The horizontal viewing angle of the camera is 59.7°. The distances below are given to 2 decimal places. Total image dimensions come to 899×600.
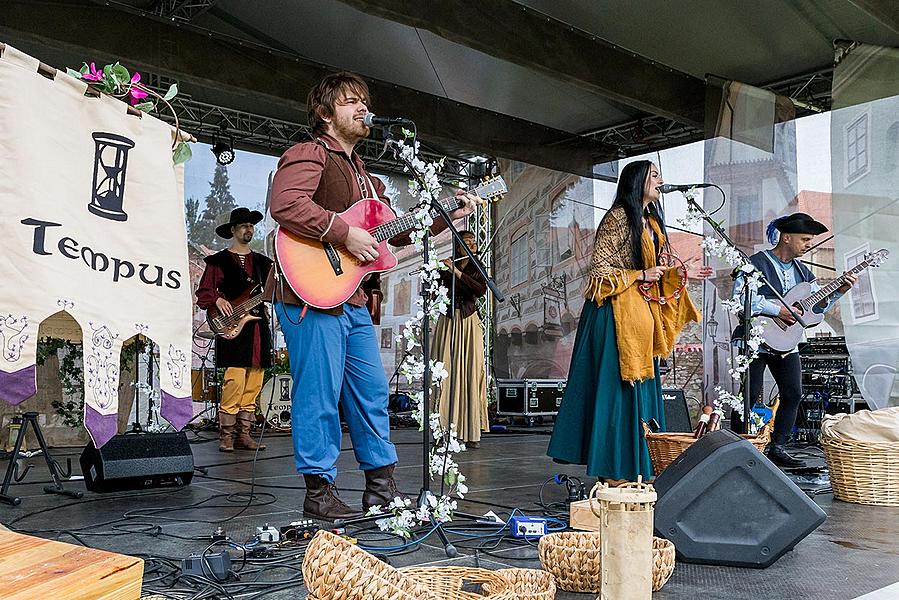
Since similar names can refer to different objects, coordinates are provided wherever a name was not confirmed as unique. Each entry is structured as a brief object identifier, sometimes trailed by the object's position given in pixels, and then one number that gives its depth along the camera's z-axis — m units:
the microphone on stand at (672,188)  3.67
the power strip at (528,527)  2.82
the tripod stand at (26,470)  3.68
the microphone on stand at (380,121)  2.76
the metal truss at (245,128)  9.32
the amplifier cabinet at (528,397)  9.62
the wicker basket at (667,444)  3.50
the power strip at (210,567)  2.19
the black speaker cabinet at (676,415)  5.44
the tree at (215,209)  9.86
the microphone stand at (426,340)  2.75
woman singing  3.46
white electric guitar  4.96
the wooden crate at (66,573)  0.89
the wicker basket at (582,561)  2.13
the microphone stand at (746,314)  4.00
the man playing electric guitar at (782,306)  5.02
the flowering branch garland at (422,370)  2.76
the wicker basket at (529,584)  1.74
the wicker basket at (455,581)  1.86
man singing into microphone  3.00
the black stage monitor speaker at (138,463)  4.00
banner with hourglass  1.92
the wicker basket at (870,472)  3.85
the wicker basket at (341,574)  1.60
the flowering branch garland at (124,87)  2.25
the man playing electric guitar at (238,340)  6.37
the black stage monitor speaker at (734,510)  2.46
